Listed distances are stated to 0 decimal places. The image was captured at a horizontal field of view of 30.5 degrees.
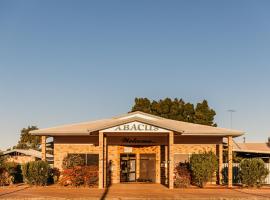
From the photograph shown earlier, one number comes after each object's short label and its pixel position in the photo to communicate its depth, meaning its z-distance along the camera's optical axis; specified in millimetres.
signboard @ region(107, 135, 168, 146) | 32812
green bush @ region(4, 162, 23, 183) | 30447
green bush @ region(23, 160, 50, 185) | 28828
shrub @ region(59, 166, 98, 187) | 28891
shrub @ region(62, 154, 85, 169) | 31406
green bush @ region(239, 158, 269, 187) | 28984
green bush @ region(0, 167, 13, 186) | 29828
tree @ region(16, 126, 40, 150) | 105750
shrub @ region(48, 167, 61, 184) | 31731
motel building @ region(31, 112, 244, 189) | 32500
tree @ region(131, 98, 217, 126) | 72375
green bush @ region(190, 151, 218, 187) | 28938
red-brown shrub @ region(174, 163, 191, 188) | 28984
